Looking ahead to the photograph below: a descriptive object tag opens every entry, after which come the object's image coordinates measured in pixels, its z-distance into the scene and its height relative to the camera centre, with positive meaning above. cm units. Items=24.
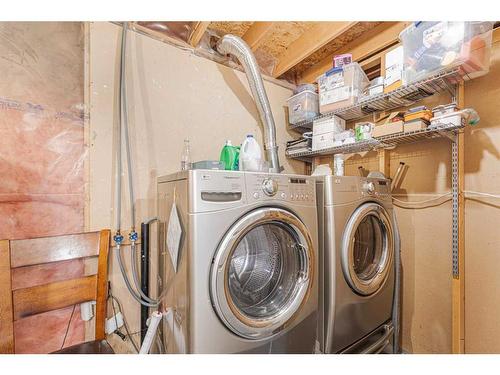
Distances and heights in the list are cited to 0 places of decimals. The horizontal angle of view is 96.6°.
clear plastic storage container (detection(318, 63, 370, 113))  156 +71
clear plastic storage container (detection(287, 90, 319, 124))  182 +66
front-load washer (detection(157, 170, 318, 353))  84 -36
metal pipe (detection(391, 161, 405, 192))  163 +6
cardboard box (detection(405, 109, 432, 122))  123 +38
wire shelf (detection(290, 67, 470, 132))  117 +55
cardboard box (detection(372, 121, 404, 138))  129 +33
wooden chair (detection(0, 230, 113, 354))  83 -42
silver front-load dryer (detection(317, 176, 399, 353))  116 -47
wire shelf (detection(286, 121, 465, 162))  119 +28
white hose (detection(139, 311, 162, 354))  96 -65
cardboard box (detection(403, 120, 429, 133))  122 +32
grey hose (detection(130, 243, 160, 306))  127 -52
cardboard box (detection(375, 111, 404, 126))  133 +40
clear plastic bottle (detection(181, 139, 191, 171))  148 +22
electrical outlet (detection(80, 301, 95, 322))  110 -61
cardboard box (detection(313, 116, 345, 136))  172 +47
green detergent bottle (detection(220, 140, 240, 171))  125 +16
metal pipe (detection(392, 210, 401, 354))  150 -73
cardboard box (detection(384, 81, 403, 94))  134 +59
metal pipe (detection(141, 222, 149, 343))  129 -49
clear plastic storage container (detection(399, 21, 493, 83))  102 +67
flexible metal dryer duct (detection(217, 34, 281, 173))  150 +72
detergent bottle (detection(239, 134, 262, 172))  123 +16
